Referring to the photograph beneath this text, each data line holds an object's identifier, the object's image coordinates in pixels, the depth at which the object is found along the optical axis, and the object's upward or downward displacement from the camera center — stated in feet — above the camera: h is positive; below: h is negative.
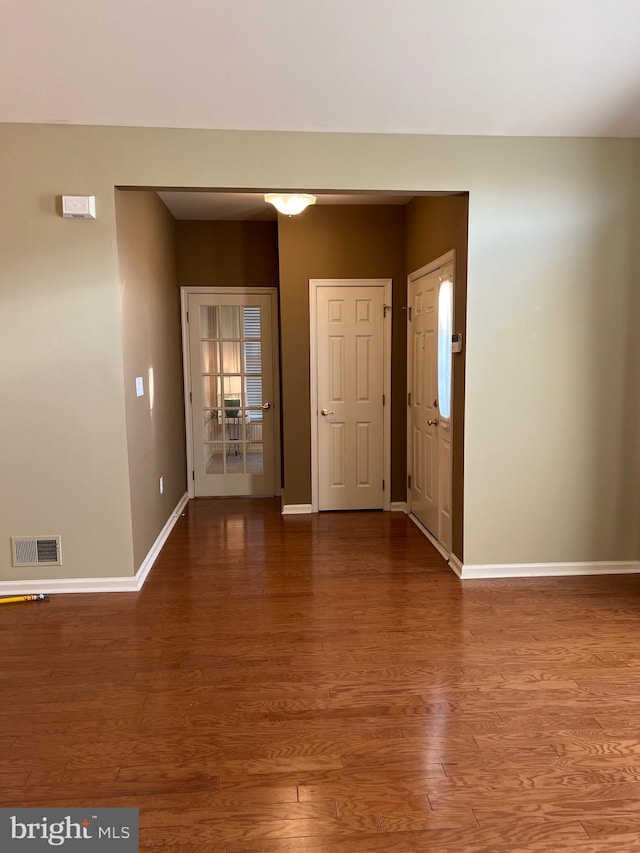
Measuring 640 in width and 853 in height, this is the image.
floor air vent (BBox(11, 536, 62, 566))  10.81 -3.40
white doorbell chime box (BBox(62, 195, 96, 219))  10.04 +2.91
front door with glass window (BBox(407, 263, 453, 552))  12.92 -0.81
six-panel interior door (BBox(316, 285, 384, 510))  16.20 -0.83
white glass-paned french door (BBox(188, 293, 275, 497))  18.16 -0.80
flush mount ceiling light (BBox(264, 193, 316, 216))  13.53 +3.98
